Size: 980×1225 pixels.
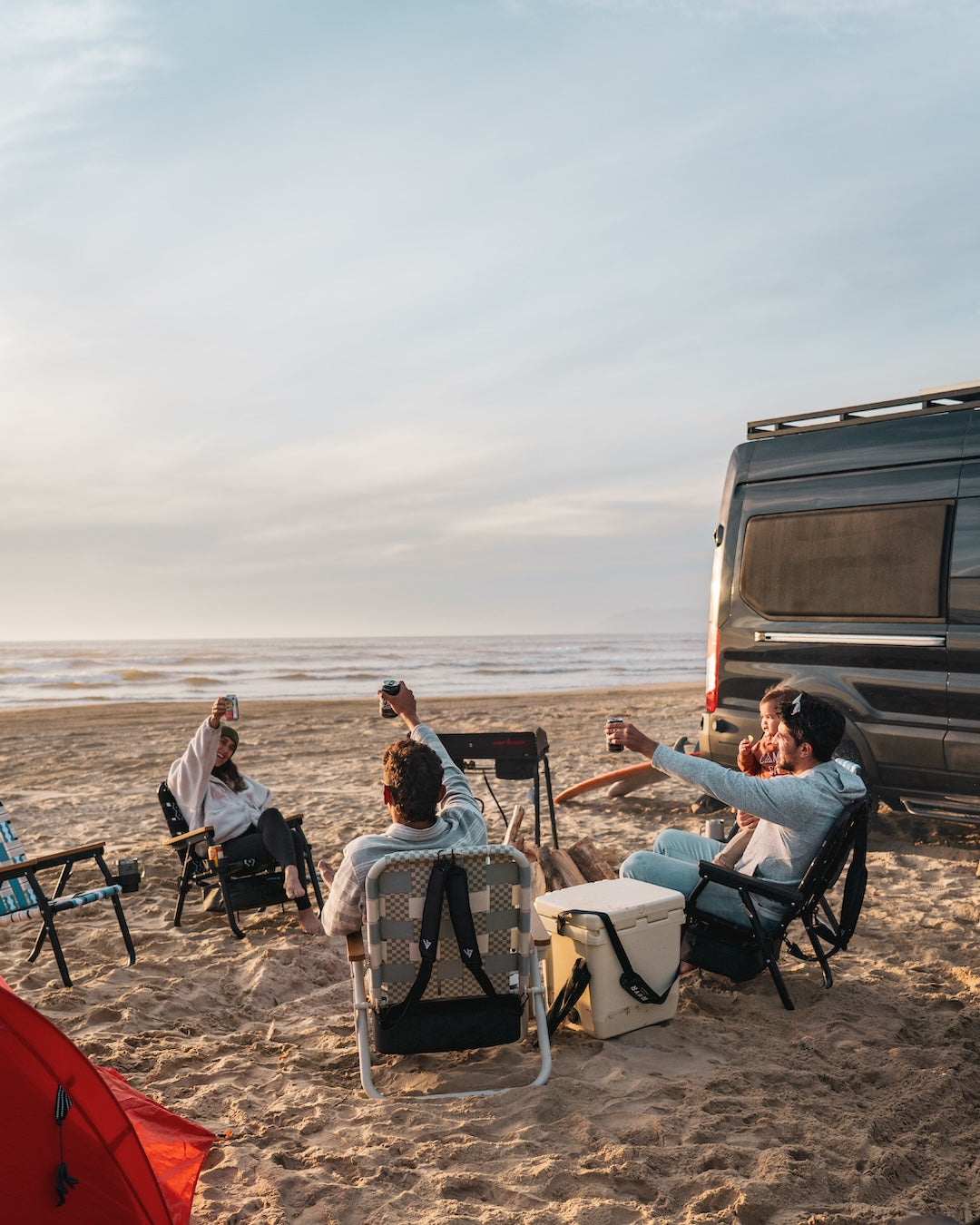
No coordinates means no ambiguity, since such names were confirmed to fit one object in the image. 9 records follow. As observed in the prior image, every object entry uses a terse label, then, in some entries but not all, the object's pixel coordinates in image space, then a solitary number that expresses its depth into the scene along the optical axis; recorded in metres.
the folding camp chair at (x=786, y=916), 3.72
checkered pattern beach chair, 3.05
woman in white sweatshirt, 5.07
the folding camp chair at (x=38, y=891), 4.25
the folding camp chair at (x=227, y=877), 4.98
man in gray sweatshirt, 3.62
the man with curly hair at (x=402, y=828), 3.27
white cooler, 3.54
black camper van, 5.71
